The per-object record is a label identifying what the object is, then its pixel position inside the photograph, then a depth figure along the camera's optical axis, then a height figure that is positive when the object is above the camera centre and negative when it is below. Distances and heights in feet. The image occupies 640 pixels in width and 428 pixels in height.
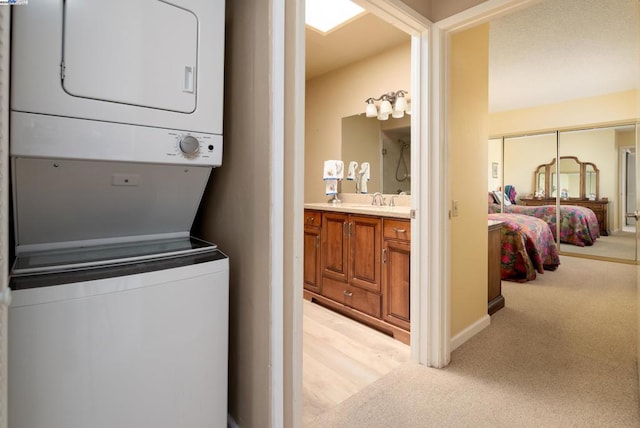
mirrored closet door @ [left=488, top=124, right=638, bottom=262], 16.48 +1.93
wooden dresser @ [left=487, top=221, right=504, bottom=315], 9.14 -1.39
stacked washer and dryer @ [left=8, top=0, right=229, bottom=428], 2.67 +0.05
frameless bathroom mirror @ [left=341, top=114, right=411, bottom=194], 10.40 +2.39
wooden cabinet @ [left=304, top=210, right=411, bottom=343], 7.37 -1.21
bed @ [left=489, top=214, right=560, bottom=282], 11.99 -1.08
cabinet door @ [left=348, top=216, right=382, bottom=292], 7.82 -0.78
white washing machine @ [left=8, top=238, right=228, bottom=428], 2.63 -1.08
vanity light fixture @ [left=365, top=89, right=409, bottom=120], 9.84 +3.57
